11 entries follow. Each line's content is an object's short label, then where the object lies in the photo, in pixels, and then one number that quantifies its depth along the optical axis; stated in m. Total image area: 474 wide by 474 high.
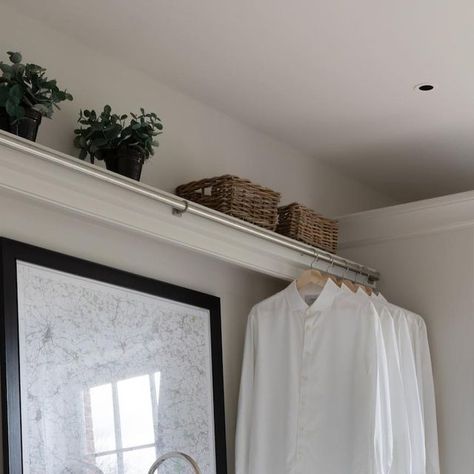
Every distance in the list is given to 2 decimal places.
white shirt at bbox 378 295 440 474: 3.16
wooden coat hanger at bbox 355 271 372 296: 3.29
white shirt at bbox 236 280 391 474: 2.97
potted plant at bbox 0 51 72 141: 2.33
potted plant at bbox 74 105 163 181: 2.63
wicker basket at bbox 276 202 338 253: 3.22
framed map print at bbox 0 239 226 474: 2.36
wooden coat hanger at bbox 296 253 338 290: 3.17
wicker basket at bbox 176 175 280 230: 2.94
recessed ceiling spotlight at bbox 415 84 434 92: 3.13
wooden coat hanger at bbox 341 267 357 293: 3.22
